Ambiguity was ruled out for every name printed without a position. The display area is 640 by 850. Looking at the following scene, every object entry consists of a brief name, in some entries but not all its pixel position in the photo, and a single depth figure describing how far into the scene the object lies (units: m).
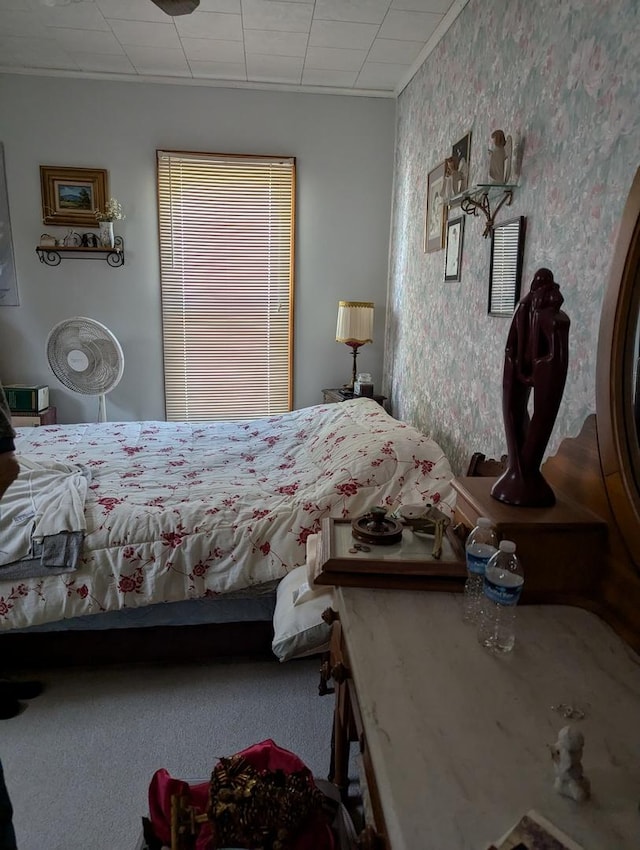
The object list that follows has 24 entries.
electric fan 3.35
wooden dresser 0.64
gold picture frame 3.55
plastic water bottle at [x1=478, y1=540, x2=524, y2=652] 0.96
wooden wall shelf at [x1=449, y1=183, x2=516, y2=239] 1.84
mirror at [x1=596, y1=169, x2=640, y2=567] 1.02
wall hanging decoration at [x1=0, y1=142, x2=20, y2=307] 3.56
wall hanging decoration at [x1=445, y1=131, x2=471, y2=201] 2.26
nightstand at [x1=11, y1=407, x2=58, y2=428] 3.50
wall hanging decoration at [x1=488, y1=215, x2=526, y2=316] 1.80
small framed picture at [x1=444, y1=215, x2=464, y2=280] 2.38
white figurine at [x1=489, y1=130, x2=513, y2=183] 1.81
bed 1.79
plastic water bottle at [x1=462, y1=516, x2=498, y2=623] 1.04
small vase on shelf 3.58
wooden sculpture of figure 1.08
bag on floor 0.95
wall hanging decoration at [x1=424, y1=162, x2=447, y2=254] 2.67
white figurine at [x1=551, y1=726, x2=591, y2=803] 0.66
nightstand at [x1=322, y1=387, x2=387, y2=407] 3.49
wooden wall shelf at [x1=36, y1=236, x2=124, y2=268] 3.60
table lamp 3.52
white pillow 1.54
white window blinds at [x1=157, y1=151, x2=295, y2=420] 3.68
